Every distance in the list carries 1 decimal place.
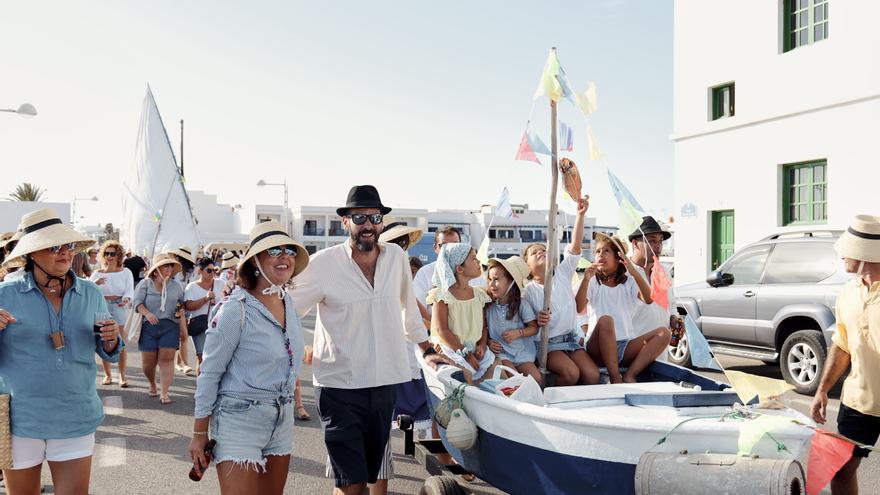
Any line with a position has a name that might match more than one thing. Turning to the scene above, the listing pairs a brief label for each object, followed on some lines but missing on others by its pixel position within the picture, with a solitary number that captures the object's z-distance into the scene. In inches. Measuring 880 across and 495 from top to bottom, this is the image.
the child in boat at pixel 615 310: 221.1
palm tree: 2474.2
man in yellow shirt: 160.7
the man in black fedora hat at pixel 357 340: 157.6
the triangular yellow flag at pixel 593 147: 197.5
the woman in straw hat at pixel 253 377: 129.6
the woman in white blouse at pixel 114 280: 359.3
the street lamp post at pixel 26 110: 692.1
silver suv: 343.9
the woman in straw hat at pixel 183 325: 356.8
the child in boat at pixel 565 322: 212.4
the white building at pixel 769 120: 575.2
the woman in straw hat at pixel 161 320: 332.2
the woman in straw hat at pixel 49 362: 137.5
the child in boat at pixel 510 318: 213.5
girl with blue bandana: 203.9
